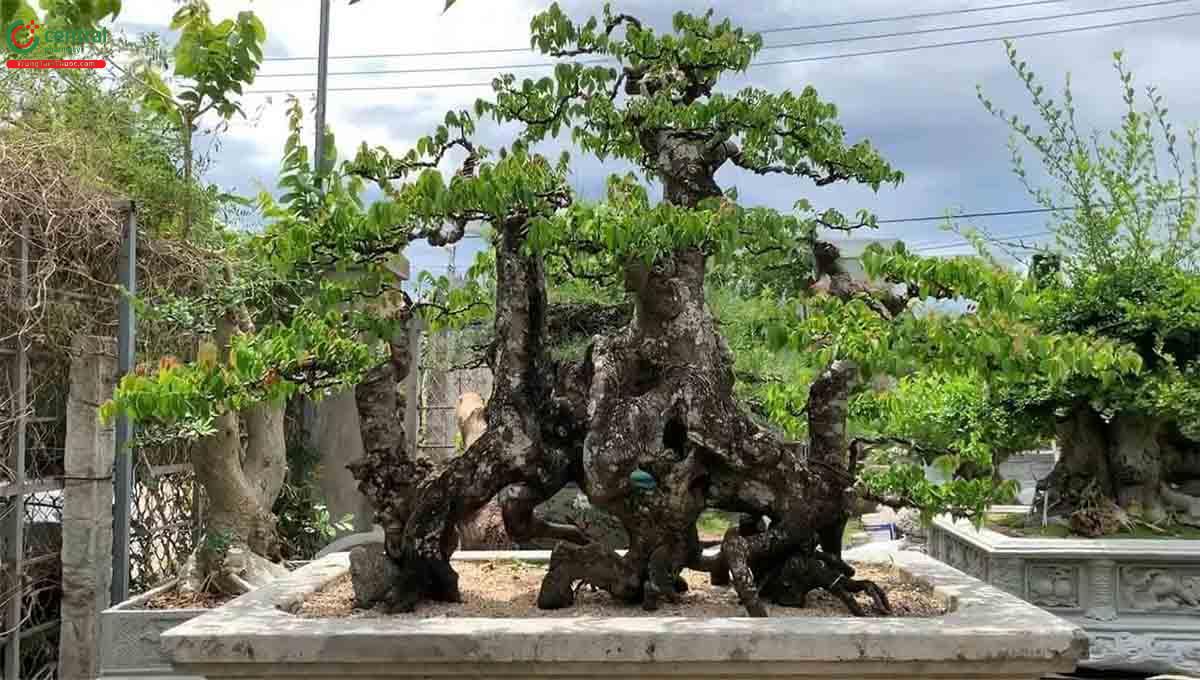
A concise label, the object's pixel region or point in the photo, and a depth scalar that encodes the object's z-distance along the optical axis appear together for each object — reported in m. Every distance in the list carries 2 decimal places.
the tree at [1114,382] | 3.90
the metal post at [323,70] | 4.49
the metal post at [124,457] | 3.19
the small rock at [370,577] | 2.01
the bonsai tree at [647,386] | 1.98
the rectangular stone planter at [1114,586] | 3.79
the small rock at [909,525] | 6.18
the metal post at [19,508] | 2.97
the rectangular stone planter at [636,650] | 1.63
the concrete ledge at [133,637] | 2.84
